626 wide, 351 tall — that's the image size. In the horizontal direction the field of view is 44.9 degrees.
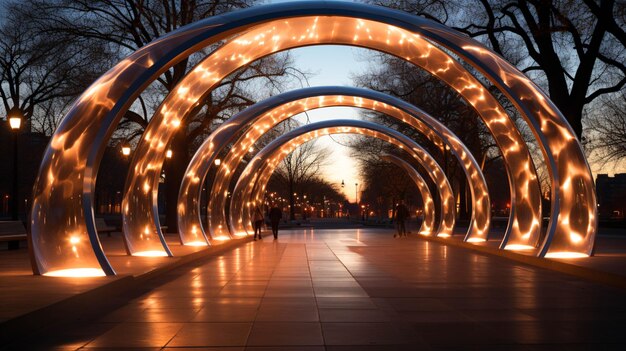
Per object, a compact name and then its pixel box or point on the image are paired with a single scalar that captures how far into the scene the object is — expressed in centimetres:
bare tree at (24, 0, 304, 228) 2806
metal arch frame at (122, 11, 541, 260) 1753
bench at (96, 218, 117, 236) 2711
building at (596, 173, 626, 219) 11506
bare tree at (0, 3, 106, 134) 2809
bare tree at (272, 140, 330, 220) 7544
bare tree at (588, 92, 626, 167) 3788
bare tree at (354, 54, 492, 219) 3919
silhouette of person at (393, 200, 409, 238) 3462
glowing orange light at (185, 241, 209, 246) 2281
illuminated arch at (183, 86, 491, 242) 2347
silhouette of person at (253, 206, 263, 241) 3138
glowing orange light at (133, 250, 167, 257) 1735
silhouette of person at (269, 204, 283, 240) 3244
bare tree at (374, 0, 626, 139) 2131
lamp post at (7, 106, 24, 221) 2017
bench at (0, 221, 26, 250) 1883
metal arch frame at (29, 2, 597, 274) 1237
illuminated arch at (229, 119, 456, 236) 3231
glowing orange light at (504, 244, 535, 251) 1945
